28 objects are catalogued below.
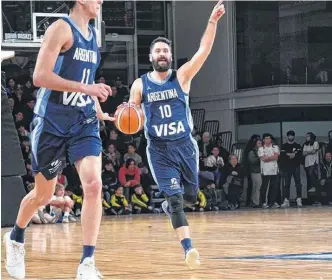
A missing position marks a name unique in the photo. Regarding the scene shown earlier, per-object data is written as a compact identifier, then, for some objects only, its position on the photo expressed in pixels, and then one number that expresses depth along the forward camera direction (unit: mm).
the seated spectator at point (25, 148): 19156
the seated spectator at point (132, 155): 21109
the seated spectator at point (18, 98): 20547
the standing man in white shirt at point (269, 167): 22469
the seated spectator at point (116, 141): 21516
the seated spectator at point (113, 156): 20672
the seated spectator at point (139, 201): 21027
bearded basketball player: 7762
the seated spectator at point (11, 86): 20753
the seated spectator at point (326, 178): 23734
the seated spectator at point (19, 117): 19812
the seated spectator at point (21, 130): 19484
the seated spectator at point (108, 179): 20234
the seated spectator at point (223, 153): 22375
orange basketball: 7711
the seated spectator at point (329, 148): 24062
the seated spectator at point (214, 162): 22078
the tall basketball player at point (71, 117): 5797
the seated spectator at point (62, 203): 17875
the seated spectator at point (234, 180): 22438
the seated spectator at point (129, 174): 20469
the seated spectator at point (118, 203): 20438
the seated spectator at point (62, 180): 19103
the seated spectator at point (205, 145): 22612
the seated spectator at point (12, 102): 19828
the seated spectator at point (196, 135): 22858
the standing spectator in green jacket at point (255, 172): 22844
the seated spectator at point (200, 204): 21641
